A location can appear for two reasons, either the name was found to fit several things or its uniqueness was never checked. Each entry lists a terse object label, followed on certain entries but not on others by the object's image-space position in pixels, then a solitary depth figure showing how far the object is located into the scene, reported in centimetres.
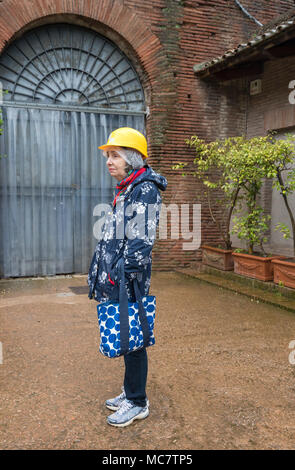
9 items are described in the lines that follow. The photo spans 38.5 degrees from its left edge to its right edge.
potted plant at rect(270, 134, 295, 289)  593
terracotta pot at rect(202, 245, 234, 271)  750
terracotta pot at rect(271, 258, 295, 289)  588
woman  244
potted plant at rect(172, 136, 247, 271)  704
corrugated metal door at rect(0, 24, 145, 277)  733
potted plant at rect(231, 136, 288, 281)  621
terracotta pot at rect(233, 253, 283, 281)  643
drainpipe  830
